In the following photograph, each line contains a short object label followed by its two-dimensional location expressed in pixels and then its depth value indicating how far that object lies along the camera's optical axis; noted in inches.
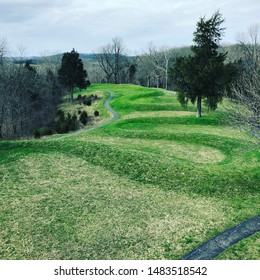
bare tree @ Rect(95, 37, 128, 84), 4087.1
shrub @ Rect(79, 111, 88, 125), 1839.3
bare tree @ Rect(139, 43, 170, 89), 3953.7
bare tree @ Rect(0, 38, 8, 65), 1698.6
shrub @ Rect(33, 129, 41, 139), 1553.9
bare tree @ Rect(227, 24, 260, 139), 784.9
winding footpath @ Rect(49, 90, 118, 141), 1413.4
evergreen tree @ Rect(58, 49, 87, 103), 2640.3
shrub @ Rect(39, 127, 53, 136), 1633.0
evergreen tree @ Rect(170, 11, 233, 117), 1450.5
